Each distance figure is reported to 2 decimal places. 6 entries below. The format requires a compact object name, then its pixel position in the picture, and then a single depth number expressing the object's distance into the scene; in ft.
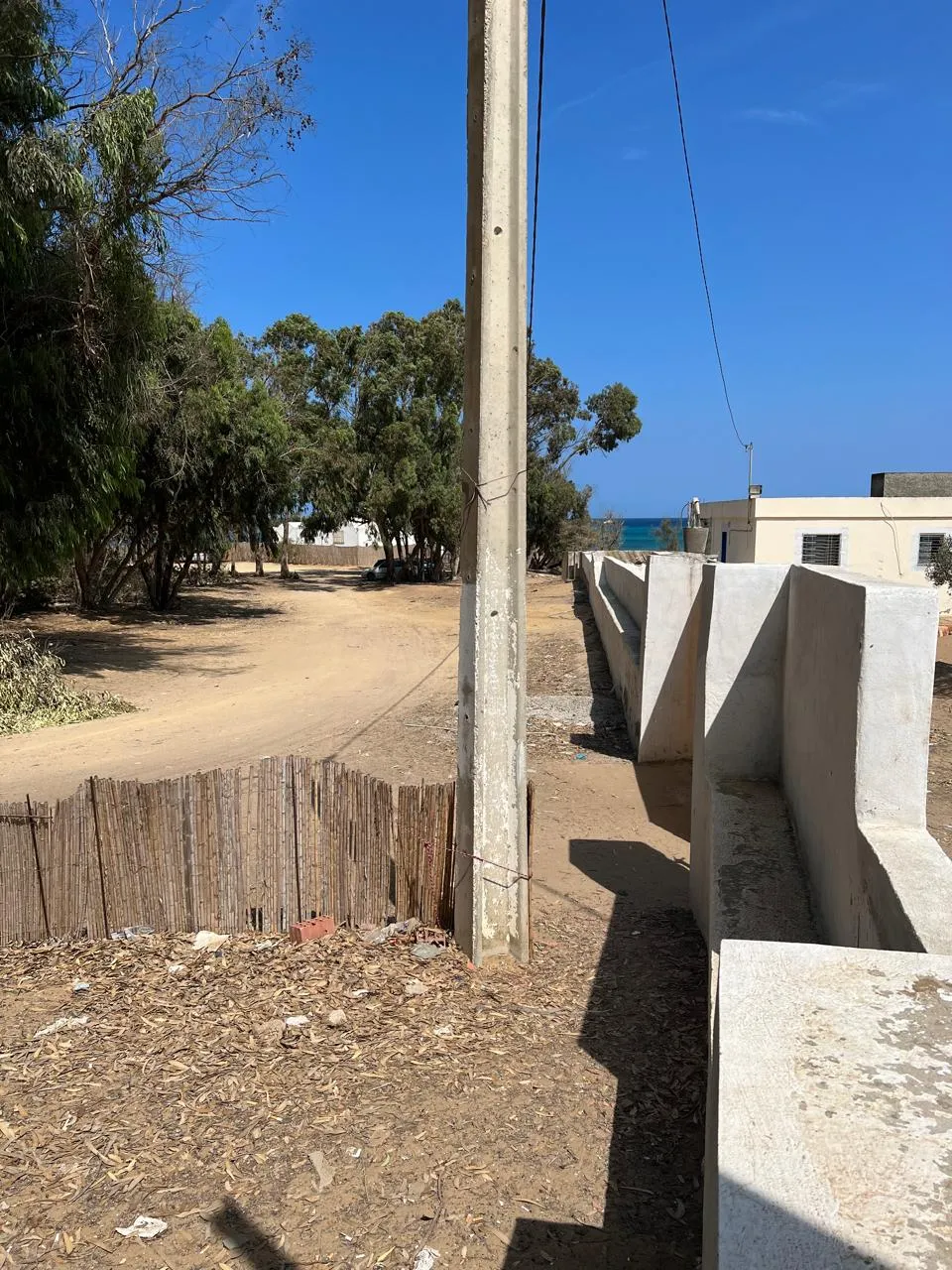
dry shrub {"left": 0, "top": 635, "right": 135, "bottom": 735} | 36.06
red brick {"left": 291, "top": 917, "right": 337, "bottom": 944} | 15.60
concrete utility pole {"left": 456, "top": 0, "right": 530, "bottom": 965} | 14.07
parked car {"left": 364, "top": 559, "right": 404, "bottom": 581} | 138.31
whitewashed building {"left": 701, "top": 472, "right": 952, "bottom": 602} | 89.71
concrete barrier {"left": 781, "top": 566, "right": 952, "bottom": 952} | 9.14
